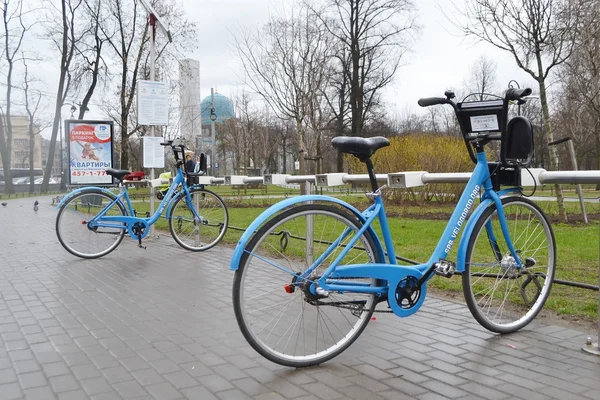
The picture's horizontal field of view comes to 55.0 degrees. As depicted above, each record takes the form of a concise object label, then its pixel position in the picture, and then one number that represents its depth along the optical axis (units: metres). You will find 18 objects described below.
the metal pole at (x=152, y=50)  11.08
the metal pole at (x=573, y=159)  9.91
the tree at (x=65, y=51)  32.16
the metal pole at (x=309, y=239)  3.87
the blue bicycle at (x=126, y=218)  7.88
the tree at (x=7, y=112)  38.84
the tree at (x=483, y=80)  49.69
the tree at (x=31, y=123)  45.78
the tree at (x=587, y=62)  11.01
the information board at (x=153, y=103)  10.57
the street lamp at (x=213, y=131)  38.36
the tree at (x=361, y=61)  36.97
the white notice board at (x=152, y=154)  10.62
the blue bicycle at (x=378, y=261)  3.48
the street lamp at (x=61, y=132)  36.97
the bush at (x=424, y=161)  16.52
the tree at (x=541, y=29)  11.32
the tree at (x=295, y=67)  22.86
